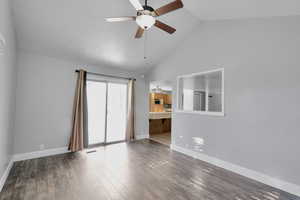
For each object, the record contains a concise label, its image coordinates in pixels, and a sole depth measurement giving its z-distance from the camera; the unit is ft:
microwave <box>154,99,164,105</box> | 23.04
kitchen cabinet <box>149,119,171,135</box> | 20.36
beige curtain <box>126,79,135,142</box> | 16.14
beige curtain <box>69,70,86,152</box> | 12.36
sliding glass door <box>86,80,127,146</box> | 14.25
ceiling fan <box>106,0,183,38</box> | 6.14
